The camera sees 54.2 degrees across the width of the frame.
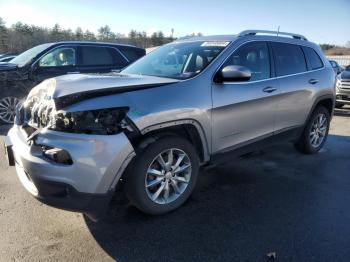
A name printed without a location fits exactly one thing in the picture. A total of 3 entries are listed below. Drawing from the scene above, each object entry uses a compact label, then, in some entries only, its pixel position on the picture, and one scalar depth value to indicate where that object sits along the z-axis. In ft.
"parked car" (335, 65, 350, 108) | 33.42
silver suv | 9.11
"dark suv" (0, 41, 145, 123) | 24.88
